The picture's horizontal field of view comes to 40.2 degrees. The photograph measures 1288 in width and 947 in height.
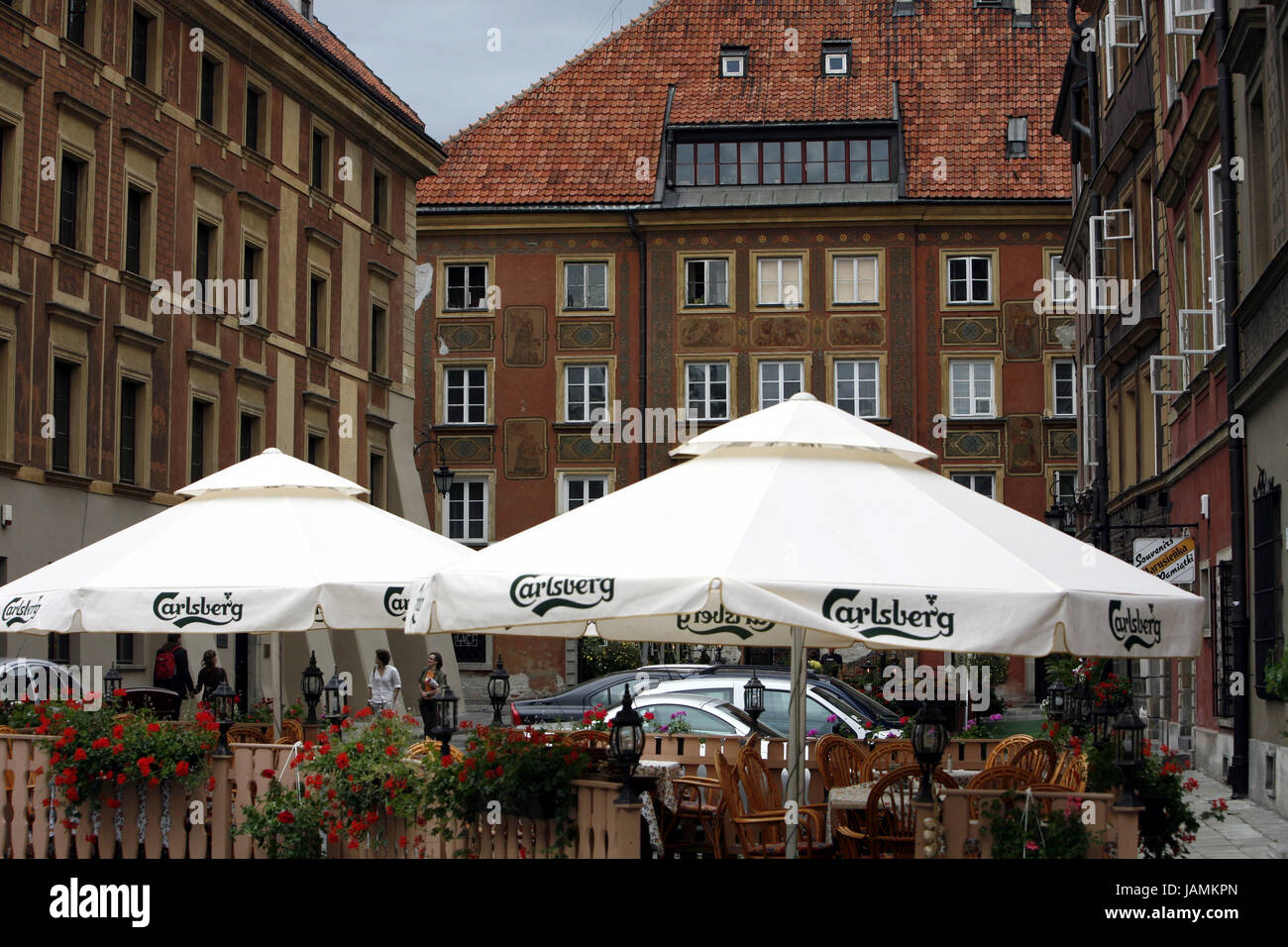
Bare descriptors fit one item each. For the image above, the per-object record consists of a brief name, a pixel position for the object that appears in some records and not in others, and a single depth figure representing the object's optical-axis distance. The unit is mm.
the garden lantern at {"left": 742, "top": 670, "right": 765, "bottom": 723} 16766
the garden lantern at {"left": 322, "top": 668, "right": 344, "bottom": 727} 16625
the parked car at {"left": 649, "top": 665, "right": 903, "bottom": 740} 18312
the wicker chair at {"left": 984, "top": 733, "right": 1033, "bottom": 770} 13244
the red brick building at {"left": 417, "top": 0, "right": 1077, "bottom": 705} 48688
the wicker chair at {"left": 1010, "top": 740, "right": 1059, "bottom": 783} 12023
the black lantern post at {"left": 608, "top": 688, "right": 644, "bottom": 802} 8523
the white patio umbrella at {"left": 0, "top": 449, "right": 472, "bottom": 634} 11883
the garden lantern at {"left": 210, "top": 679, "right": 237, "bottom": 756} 10757
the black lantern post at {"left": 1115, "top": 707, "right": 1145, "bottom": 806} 8534
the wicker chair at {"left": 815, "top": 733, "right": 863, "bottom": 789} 12336
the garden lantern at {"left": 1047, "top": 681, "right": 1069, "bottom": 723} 18059
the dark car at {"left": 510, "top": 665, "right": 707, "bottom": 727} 22016
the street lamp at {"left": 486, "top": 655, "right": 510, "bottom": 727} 16178
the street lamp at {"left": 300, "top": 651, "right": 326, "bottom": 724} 16938
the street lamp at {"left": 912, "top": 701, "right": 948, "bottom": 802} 8758
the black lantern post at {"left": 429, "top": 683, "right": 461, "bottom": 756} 10922
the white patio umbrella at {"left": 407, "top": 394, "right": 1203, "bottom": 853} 7742
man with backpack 26984
